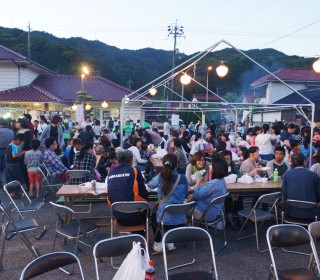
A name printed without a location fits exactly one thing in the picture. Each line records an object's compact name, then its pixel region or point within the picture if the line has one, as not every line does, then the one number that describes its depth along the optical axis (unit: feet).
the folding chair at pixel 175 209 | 12.15
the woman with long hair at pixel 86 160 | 19.43
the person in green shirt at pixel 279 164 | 18.35
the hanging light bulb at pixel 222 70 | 24.51
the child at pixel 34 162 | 21.75
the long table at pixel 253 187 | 15.81
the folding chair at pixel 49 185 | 20.74
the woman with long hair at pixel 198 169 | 16.93
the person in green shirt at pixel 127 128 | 42.47
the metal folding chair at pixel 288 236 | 9.87
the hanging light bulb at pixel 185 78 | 28.43
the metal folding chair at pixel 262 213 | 13.98
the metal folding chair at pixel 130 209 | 12.25
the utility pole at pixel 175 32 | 104.93
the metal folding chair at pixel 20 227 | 12.42
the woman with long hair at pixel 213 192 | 13.85
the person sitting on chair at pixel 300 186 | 13.84
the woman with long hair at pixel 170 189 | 13.11
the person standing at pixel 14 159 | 22.84
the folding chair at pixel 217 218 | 13.33
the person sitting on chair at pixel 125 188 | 13.10
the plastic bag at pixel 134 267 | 7.75
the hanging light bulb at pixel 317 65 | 25.40
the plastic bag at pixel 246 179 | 16.88
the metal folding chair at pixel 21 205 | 15.24
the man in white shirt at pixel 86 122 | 37.28
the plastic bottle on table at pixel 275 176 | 17.35
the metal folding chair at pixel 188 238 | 9.30
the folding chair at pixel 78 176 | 18.16
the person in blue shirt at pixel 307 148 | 21.90
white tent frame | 19.74
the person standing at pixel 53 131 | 26.78
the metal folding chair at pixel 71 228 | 12.15
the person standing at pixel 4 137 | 25.43
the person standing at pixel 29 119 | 31.18
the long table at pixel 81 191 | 14.56
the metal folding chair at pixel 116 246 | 8.87
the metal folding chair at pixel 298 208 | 13.34
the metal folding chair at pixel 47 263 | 7.77
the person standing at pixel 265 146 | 26.27
